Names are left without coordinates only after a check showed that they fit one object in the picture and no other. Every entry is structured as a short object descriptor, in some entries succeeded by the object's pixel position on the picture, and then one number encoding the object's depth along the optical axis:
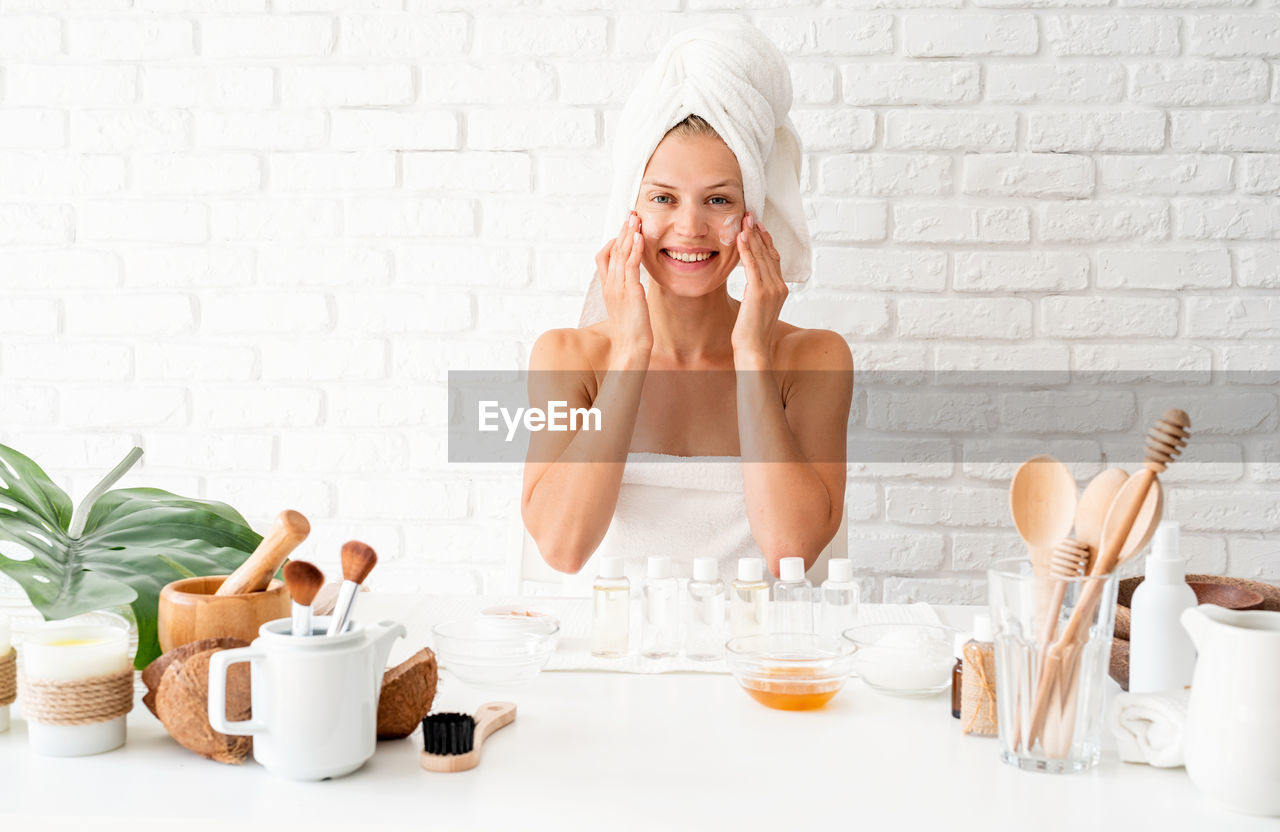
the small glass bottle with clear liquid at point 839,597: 1.04
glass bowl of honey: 0.89
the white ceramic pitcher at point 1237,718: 0.70
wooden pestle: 0.83
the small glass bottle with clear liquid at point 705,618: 1.05
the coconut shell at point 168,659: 0.81
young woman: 1.60
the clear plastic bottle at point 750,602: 1.03
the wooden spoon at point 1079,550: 0.74
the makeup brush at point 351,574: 0.75
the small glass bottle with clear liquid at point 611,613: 1.05
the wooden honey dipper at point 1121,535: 0.69
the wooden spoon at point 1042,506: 0.78
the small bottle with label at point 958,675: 0.89
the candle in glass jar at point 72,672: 0.79
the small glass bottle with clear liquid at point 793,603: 1.05
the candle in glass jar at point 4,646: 0.84
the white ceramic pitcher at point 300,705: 0.75
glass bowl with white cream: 0.95
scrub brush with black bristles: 0.78
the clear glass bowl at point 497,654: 0.96
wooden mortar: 0.86
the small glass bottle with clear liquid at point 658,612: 1.05
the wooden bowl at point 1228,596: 0.98
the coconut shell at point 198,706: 0.78
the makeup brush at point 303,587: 0.74
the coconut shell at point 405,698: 0.82
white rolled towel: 0.78
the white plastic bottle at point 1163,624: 0.86
